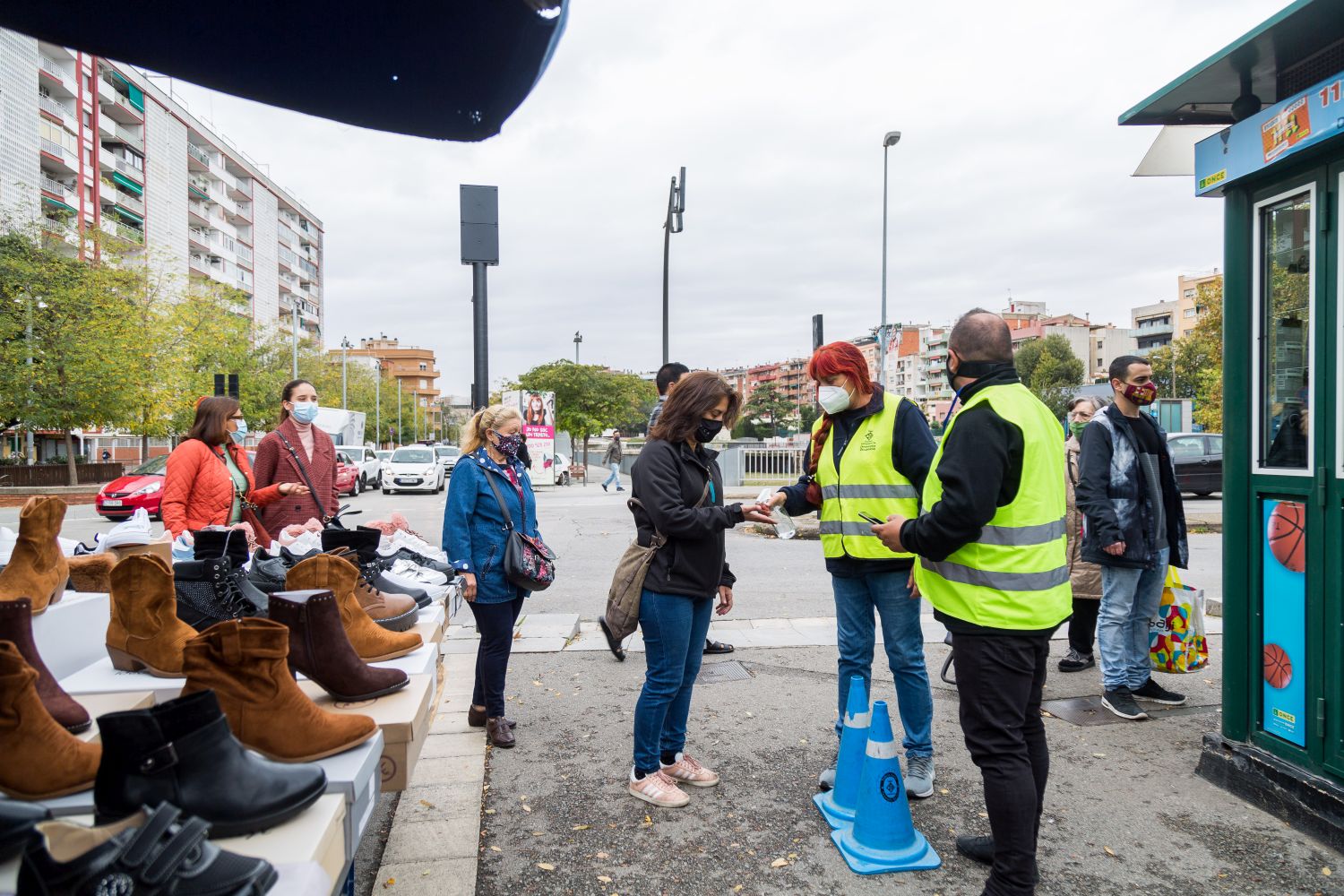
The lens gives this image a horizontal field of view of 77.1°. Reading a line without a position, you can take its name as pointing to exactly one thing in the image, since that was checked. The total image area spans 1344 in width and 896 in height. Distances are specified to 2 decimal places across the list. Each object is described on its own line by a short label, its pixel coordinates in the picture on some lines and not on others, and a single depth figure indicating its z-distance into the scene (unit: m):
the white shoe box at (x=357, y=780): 1.81
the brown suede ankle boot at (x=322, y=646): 2.25
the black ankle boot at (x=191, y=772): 1.48
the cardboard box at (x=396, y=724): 2.21
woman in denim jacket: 4.18
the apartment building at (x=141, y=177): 37.00
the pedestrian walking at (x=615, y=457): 27.03
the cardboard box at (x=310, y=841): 1.54
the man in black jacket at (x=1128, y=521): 4.67
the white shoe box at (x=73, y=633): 2.49
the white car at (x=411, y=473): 26.22
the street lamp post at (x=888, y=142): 23.06
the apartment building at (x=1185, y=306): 91.56
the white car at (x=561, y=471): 32.91
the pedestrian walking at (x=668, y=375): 5.84
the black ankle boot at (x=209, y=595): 2.64
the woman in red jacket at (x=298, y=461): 4.90
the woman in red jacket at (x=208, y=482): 4.54
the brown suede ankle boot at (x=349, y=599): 2.60
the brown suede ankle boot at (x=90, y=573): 2.99
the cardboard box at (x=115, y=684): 2.25
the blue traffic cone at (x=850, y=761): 3.40
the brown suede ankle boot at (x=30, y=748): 1.58
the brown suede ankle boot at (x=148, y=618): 2.33
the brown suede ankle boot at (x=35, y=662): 1.94
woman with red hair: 3.54
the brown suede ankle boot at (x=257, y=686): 1.83
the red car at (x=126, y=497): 17.19
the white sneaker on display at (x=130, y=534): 3.34
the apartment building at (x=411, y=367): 137.50
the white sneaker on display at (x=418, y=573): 3.88
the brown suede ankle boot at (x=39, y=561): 2.50
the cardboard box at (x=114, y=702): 2.14
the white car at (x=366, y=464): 29.08
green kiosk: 3.31
